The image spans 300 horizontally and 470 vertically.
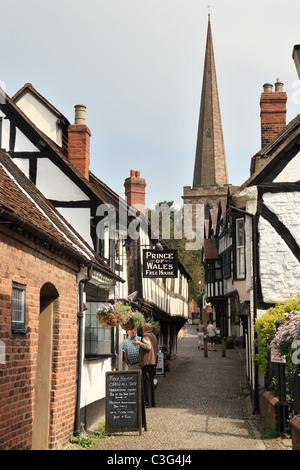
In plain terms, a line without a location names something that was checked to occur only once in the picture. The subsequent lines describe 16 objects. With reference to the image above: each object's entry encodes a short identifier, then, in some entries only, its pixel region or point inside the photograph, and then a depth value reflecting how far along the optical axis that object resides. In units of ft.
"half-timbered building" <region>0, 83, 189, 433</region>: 36.94
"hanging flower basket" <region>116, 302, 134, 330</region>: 35.58
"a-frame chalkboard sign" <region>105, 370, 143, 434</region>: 32.40
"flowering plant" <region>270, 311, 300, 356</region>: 28.50
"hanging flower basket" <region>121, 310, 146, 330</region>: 38.88
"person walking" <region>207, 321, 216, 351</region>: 99.92
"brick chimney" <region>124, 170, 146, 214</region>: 63.98
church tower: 226.58
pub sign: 52.29
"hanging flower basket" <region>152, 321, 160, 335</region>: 48.13
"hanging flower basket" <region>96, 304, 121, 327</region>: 35.14
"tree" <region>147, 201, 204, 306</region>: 176.68
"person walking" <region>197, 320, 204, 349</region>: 105.66
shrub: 39.68
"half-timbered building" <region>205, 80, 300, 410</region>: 43.96
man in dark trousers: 39.52
